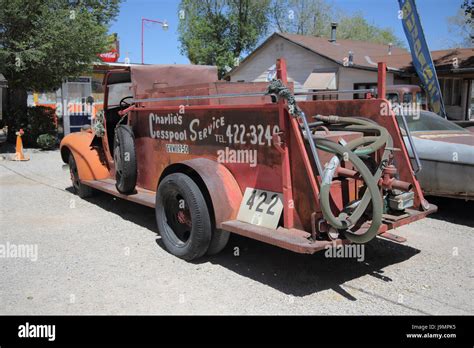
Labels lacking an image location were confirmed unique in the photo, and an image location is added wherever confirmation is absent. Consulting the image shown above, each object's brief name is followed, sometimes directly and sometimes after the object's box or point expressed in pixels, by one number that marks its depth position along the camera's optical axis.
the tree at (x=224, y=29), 33.66
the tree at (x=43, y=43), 14.09
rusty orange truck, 3.96
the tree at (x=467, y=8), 14.06
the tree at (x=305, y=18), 35.75
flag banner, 12.51
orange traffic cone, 13.34
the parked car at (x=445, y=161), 6.16
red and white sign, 26.92
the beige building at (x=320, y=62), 18.89
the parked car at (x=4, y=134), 16.73
